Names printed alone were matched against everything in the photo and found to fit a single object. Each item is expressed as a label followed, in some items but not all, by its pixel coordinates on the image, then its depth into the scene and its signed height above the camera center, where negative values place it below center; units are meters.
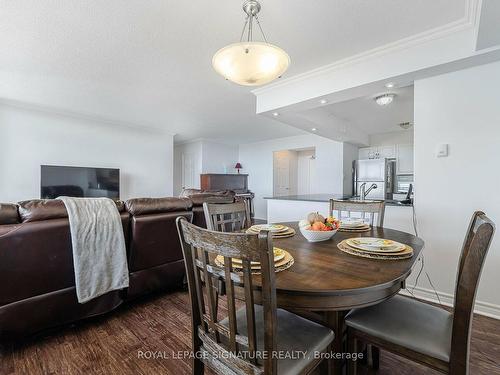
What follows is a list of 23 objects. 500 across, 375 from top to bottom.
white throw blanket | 1.78 -0.48
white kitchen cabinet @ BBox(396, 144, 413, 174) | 5.61 +0.66
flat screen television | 4.22 +0.03
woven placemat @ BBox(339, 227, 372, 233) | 1.81 -0.33
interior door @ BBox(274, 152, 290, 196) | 7.28 +0.36
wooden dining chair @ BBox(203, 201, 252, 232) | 1.81 -0.24
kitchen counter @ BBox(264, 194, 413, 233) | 2.51 -0.31
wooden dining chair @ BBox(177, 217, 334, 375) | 0.76 -0.54
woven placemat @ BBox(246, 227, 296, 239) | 1.65 -0.33
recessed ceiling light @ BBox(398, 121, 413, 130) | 4.87 +1.26
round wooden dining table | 0.87 -0.36
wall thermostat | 2.24 +0.34
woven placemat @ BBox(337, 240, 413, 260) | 1.19 -0.34
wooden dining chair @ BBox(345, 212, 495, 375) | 0.88 -0.63
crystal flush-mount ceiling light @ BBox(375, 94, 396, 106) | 3.26 +1.18
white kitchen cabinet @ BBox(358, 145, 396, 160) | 5.91 +0.87
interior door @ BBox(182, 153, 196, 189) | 7.29 +0.41
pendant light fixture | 1.48 +0.79
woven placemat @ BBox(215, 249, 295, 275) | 0.98 -0.34
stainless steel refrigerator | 5.63 +0.25
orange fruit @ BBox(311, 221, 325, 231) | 1.48 -0.24
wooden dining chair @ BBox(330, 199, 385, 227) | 2.04 -0.18
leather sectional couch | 1.57 -0.58
